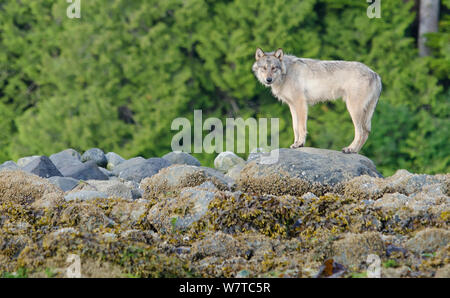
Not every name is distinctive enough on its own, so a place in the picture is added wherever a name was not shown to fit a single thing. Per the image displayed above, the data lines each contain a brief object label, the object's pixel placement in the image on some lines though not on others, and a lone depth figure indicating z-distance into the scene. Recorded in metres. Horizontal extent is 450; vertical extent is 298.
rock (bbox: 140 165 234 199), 14.32
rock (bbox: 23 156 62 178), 17.08
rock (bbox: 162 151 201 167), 19.76
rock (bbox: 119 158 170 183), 17.83
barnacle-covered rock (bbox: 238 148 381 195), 14.45
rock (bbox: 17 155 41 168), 21.61
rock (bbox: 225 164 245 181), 18.37
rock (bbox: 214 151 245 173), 20.48
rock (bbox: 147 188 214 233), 11.48
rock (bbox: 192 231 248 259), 10.14
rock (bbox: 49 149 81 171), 18.97
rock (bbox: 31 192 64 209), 12.05
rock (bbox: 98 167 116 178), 18.62
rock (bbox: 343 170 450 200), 14.07
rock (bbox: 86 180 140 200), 14.66
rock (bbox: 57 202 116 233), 11.27
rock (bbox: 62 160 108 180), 17.77
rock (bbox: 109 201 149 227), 11.84
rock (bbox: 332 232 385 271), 9.55
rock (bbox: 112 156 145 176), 18.81
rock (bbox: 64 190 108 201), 13.02
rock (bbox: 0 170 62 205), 13.24
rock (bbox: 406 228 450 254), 10.05
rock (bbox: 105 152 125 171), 21.00
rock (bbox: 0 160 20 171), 17.95
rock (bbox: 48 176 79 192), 15.70
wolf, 16.69
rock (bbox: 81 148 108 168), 20.83
